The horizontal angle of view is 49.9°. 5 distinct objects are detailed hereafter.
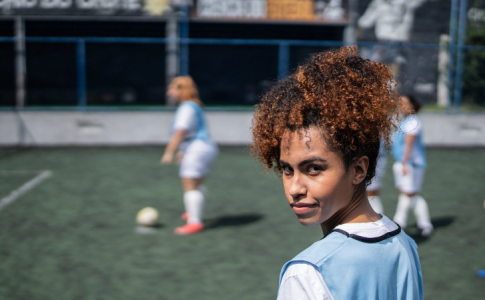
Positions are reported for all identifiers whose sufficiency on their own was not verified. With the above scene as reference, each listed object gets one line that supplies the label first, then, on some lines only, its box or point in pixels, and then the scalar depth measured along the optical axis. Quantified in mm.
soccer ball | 6594
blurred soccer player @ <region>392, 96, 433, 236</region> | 6355
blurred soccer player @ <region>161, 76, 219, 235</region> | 6535
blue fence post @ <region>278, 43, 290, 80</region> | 14445
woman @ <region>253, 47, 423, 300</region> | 1311
